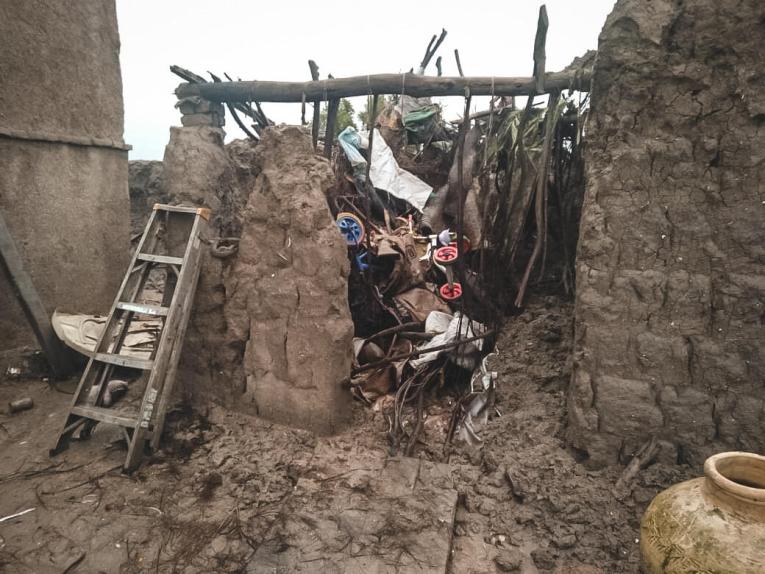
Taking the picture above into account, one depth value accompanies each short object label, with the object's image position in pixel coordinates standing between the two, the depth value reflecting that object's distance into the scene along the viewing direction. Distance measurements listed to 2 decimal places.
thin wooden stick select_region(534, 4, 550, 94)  3.21
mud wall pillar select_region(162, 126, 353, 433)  3.05
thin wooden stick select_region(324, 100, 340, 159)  4.53
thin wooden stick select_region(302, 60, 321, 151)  4.54
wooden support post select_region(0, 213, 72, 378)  3.50
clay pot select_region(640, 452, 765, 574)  1.48
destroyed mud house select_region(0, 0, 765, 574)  2.15
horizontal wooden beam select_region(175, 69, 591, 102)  3.71
